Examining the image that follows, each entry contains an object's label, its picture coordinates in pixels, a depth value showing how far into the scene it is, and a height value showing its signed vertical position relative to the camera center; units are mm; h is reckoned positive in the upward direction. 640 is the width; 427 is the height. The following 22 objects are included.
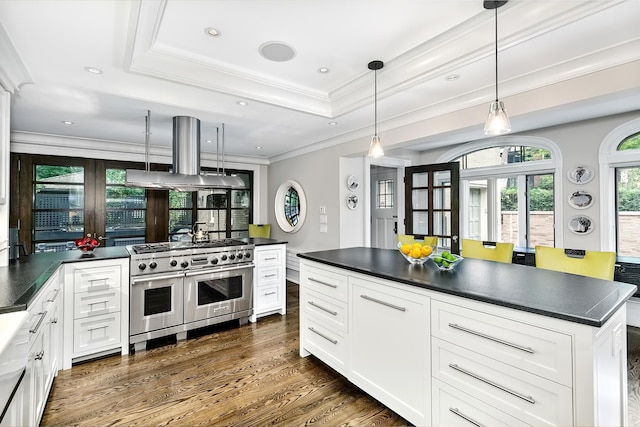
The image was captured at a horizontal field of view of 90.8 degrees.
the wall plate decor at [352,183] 4734 +471
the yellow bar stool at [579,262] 2203 -364
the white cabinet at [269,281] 3820 -823
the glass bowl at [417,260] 2294 -335
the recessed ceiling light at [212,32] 2162 +1271
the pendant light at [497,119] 1942 +588
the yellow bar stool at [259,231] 6176 -325
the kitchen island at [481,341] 1268 -637
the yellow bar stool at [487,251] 2906 -360
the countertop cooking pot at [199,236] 3805 -261
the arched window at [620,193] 3562 +239
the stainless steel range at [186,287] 3021 -759
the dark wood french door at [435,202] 4391 +177
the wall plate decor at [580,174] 3746 +475
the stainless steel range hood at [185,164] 3457 +576
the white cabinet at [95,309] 2676 -837
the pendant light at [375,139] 2650 +673
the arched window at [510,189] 4285 +370
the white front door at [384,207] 5820 +133
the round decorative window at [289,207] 5758 +146
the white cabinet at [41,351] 1583 -815
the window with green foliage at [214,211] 5578 +63
